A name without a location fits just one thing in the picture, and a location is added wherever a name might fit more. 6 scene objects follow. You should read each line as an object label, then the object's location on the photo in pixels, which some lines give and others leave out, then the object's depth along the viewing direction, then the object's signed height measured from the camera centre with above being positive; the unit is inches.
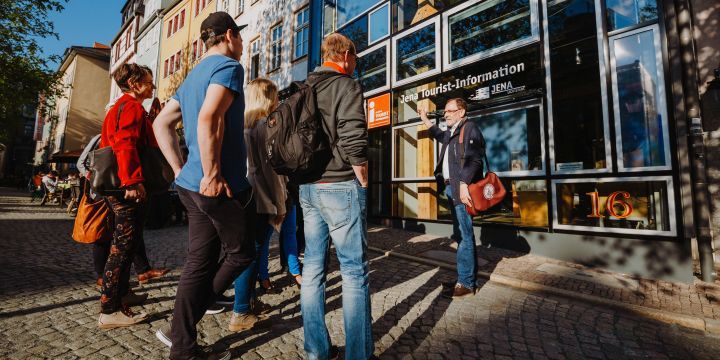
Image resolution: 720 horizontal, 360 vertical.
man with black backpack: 77.7 -0.1
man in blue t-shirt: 76.8 +4.4
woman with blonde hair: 107.5 +4.6
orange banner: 365.7 +92.7
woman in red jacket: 105.2 +0.5
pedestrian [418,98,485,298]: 138.5 +9.3
